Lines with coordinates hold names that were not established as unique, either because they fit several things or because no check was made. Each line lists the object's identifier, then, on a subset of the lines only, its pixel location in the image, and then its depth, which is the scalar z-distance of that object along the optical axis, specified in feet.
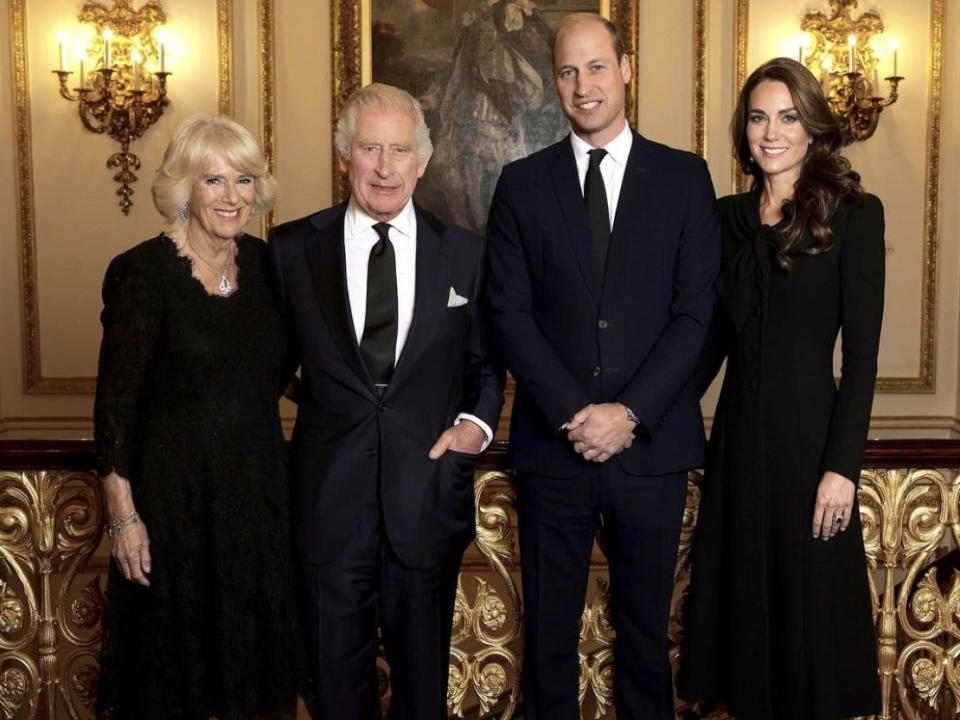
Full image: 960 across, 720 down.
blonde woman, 8.64
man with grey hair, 8.84
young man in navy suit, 8.97
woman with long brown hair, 8.84
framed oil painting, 21.27
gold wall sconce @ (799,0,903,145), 20.90
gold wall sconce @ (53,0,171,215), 20.67
